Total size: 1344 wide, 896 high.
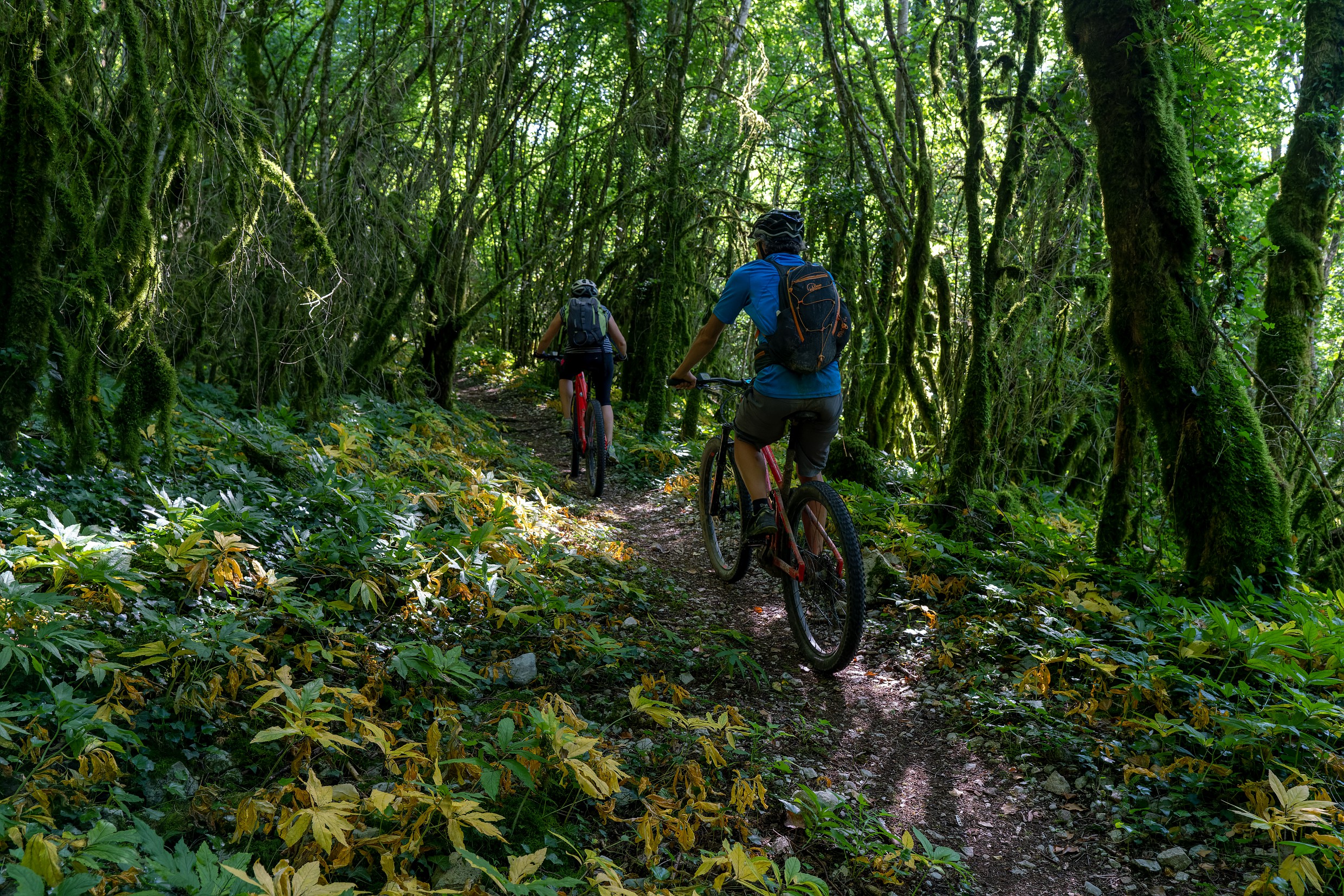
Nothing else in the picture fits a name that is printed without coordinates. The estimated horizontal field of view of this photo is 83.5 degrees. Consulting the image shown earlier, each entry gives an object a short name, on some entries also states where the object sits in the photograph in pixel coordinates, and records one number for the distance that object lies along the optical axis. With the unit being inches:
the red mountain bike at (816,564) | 155.1
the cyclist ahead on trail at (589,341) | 310.5
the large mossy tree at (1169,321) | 163.6
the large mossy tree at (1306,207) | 231.0
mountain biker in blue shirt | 171.0
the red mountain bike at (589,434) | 306.2
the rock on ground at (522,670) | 141.1
